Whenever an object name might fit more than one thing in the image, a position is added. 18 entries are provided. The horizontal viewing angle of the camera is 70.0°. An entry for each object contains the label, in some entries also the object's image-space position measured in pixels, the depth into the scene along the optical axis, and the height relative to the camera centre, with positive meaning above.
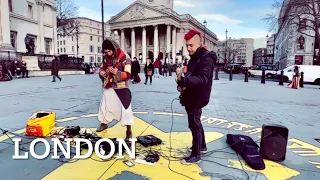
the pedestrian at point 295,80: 15.39 -0.50
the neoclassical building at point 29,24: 23.22 +5.84
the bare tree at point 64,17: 44.09 +10.78
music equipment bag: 3.14 -1.19
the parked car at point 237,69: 40.06 +0.57
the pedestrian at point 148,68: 15.51 +0.23
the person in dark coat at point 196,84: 2.91 -0.15
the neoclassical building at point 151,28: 61.66 +12.63
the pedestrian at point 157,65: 21.48 +0.65
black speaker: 3.33 -1.01
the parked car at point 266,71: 29.43 +0.19
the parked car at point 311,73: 21.83 -0.04
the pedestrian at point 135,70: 15.25 +0.12
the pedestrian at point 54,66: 16.53 +0.35
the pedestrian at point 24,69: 20.28 +0.18
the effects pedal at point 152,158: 3.27 -1.25
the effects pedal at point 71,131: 4.22 -1.11
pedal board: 3.84 -1.18
